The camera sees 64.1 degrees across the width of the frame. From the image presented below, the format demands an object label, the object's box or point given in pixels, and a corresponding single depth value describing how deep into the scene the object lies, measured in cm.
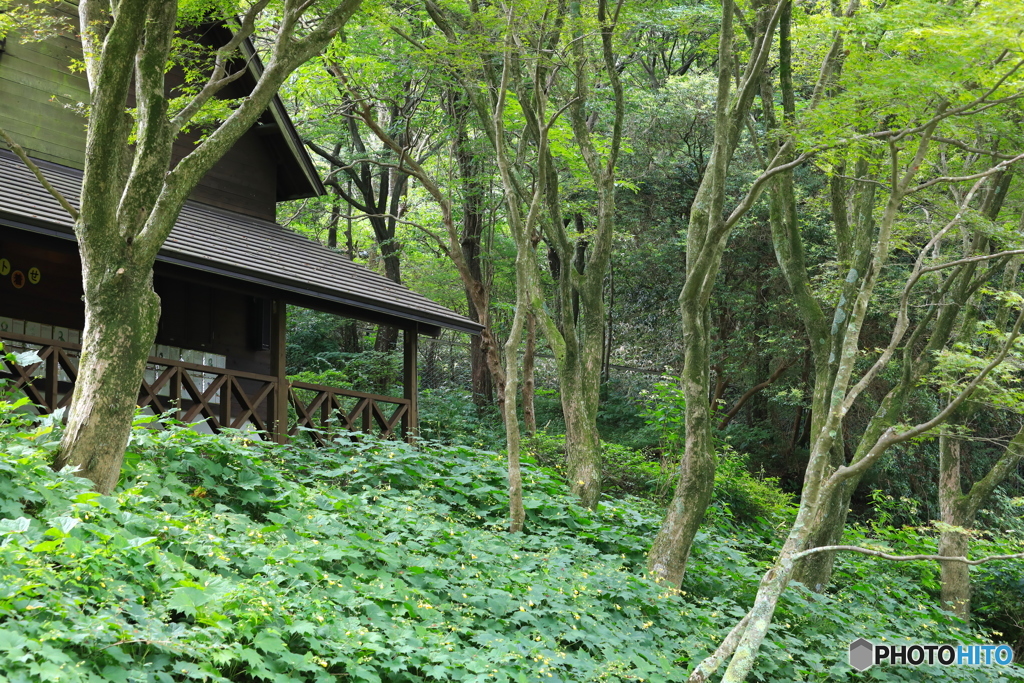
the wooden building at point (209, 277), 972
